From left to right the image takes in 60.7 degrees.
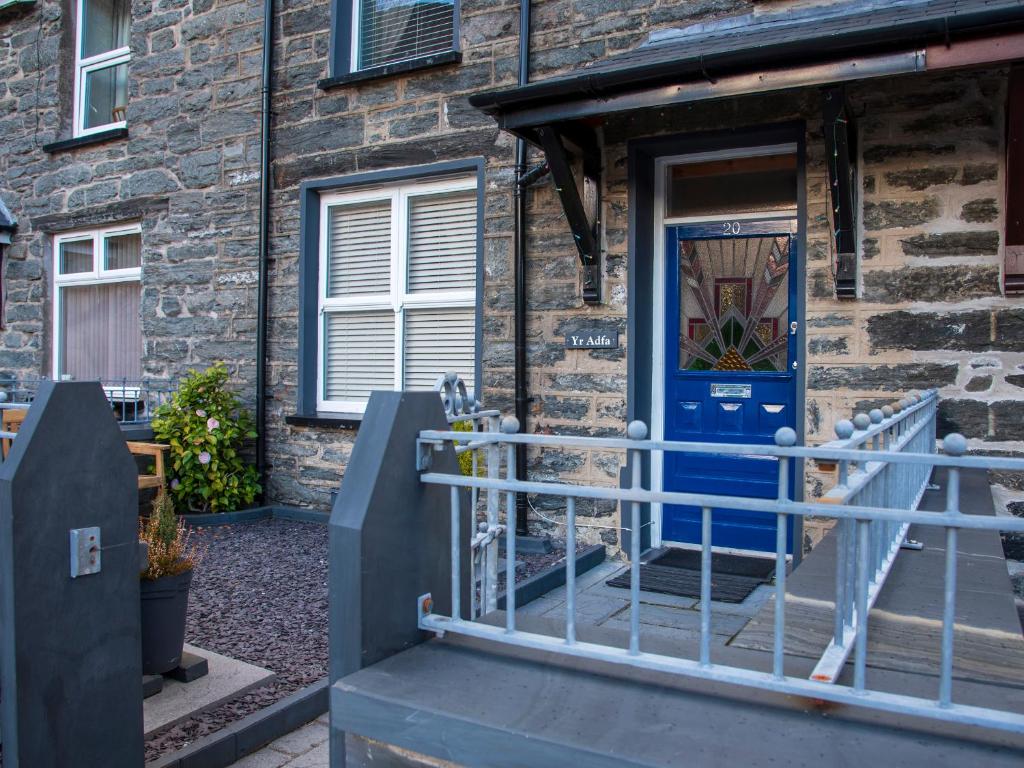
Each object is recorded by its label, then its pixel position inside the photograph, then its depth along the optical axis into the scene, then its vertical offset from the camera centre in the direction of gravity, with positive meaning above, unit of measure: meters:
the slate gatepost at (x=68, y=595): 2.60 -0.63
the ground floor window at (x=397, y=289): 7.02 +0.90
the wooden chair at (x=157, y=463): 6.85 -0.55
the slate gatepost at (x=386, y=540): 2.40 -0.42
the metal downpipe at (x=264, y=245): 7.71 +1.32
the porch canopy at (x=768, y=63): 4.12 +1.73
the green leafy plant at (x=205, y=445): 7.38 -0.43
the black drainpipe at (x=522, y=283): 6.39 +0.83
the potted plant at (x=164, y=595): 3.48 -0.81
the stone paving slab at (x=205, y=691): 3.38 -1.23
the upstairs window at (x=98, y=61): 9.30 +3.54
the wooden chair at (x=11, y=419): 7.22 -0.22
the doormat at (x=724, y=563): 5.58 -1.10
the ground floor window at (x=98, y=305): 8.97 +0.93
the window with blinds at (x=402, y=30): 7.21 +3.11
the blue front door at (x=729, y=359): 5.89 +0.27
